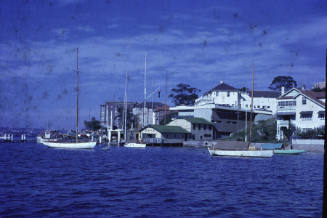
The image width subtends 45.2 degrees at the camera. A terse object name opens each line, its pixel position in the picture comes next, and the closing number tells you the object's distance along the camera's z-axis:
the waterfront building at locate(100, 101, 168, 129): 144.00
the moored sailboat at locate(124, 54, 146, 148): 88.56
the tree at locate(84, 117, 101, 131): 149.12
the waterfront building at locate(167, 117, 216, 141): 100.06
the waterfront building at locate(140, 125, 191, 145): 97.06
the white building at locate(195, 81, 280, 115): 117.44
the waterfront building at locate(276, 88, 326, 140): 75.38
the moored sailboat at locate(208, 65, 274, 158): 53.03
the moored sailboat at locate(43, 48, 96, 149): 71.41
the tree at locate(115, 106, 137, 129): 142.12
